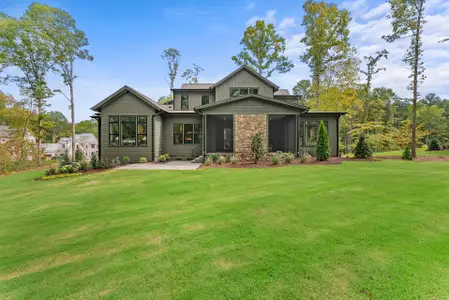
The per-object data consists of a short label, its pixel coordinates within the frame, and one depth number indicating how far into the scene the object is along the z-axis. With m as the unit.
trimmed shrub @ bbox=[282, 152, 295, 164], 12.98
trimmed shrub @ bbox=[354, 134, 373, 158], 14.41
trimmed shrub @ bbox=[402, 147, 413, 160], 14.88
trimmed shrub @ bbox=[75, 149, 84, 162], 14.66
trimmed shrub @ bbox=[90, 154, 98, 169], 12.30
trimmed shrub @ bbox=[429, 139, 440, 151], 20.59
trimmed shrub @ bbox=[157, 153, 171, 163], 14.99
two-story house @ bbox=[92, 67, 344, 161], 14.66
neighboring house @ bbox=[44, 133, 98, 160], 40.22
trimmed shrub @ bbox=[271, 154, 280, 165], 12.33
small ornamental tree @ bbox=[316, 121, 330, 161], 13.05
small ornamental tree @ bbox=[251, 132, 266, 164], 12.91
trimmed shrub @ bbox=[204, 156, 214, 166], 13.00
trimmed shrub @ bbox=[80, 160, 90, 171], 11.90
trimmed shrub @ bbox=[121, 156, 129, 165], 14.63
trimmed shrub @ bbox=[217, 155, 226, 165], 13.14
